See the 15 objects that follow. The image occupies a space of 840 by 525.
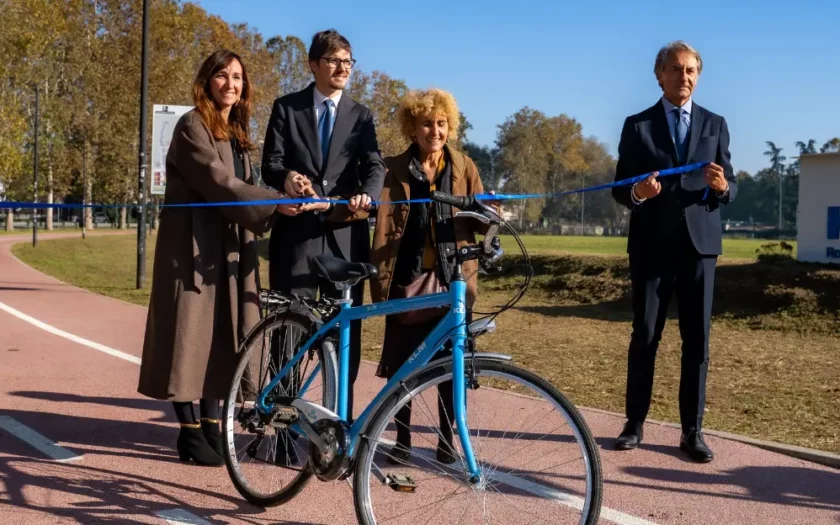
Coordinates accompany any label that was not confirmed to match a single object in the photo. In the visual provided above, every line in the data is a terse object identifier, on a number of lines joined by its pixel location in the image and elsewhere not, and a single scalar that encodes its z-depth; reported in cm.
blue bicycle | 373
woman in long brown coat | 521
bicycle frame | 373
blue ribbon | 443
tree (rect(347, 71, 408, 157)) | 4897
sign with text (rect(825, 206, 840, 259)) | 1461
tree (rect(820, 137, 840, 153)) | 9061
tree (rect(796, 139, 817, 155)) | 12349
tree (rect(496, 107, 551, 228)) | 10100
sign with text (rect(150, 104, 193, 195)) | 1839
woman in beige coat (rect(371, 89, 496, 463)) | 521
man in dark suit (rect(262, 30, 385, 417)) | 509
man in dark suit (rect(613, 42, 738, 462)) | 566
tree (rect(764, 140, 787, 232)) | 13516
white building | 1470
